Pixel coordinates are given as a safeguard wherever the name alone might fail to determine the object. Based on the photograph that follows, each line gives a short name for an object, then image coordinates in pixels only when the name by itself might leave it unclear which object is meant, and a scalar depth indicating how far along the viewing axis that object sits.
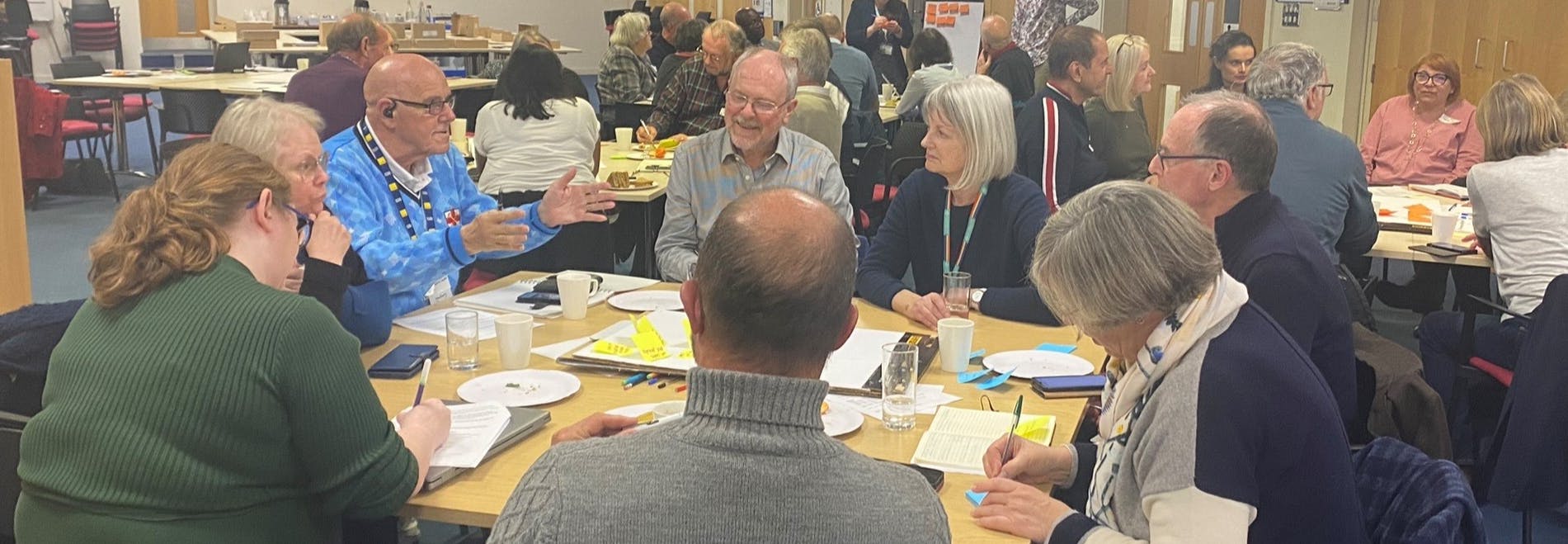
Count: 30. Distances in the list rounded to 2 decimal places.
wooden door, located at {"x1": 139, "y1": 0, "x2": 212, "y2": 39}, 15.91
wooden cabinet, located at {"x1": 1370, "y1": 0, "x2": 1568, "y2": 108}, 8.95
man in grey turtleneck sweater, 1.18
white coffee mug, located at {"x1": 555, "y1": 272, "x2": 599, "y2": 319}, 3.12
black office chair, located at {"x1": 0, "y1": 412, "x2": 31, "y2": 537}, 2.01
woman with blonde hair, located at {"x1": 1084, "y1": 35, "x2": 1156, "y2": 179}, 6.18
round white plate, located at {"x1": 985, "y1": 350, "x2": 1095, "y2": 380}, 2.69
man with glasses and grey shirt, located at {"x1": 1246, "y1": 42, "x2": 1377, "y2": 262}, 4.50
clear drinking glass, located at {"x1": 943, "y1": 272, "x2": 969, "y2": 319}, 3.07
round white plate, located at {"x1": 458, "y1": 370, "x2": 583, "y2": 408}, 2.44
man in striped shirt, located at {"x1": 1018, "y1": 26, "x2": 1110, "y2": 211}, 5.16
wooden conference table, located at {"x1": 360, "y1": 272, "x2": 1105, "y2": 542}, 1.95
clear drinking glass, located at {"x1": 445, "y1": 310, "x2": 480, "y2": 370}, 2.65
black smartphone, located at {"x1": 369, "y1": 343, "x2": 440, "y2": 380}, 2.61
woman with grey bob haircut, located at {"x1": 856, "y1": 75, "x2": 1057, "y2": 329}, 3.49
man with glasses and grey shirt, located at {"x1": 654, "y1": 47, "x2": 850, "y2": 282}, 3.83
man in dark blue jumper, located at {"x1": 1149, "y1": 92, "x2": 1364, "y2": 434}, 2.64
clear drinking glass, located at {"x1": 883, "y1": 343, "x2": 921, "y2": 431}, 2.31
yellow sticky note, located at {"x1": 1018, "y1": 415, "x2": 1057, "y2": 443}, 2.30
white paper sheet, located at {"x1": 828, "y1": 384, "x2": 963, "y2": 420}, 2.42
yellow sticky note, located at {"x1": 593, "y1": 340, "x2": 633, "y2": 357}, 2.72
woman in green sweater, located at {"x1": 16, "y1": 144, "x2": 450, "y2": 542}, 1.77
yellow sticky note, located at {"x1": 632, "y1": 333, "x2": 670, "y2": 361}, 2.71
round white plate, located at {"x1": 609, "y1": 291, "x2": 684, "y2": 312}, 3.24
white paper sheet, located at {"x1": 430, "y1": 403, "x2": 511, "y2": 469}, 2.07
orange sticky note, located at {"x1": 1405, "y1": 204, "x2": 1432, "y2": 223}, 5.07
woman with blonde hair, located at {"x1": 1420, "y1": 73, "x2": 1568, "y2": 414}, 4.18
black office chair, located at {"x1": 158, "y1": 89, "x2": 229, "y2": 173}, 9.30
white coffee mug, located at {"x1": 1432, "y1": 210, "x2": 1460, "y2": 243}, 4.56
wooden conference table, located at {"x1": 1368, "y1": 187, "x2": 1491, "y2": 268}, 4.52
